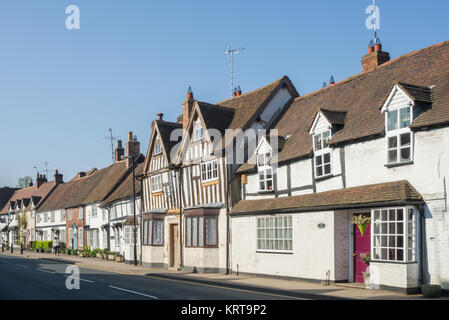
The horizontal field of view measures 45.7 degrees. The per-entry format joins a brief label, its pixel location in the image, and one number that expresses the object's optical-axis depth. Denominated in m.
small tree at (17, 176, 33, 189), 139.12
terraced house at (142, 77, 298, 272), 27.30
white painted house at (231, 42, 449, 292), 16.83
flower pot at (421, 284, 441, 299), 15.73
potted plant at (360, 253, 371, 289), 18.17
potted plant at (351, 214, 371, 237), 18.98
